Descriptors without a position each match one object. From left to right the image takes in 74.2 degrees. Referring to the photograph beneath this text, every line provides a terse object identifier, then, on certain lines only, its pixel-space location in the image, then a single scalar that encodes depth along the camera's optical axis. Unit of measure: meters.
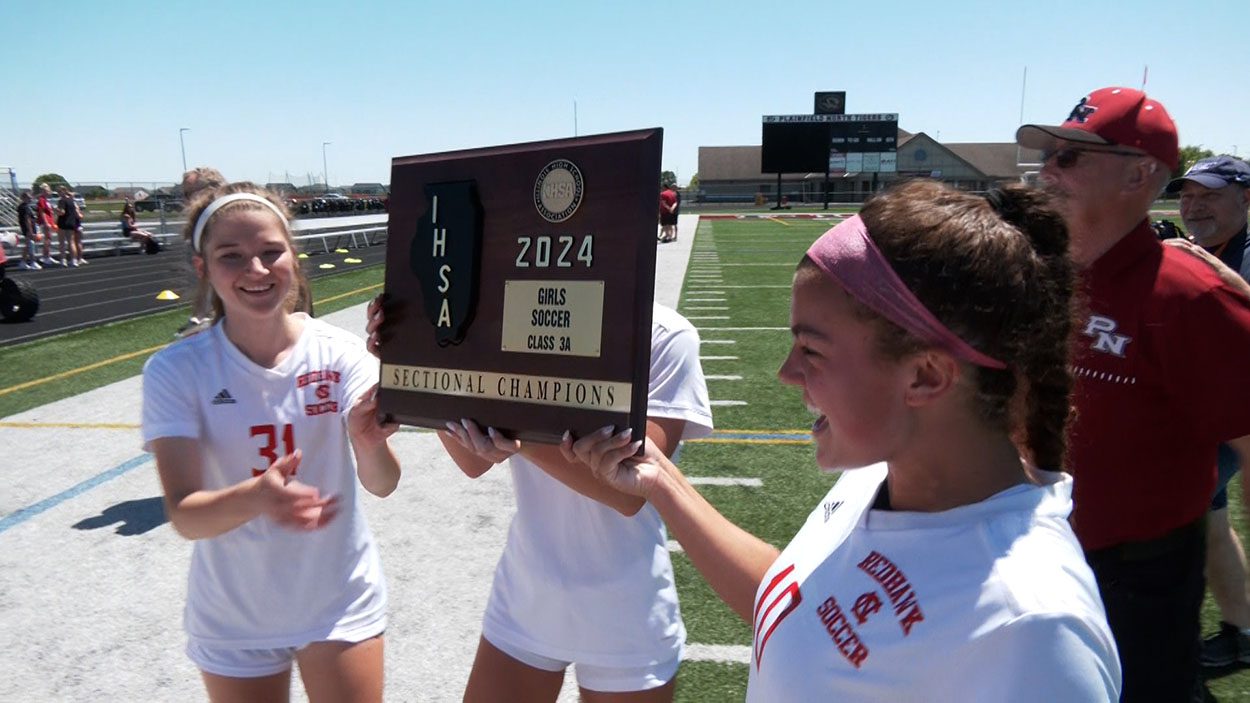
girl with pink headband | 1.03
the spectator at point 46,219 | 20.78
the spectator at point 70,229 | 21.15
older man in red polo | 2.12
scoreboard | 53.09
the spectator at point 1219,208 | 4.48
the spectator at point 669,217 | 27.05
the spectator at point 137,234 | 25.44
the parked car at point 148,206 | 38.47
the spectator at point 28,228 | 20.84
